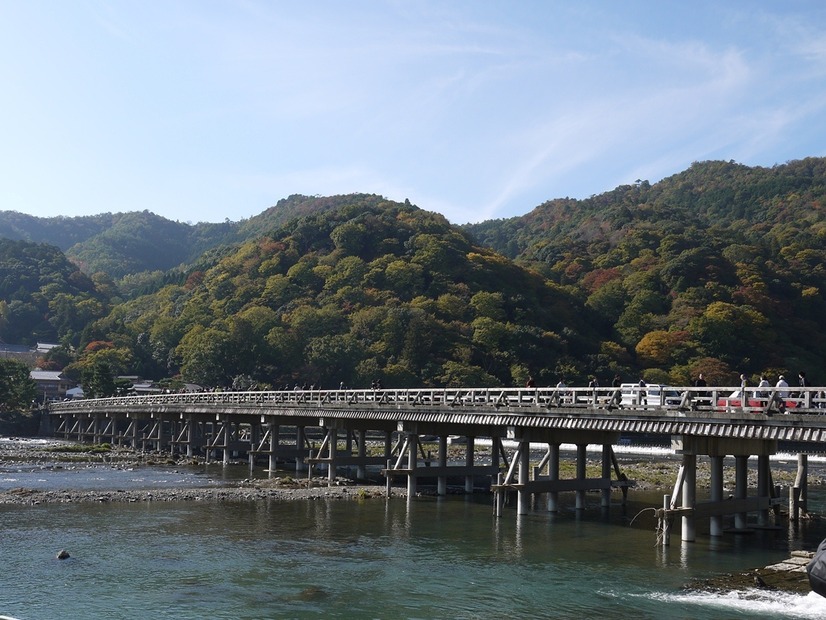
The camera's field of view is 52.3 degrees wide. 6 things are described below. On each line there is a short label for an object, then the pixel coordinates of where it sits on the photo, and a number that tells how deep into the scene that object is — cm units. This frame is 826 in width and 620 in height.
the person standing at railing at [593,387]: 2785
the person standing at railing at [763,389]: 2277
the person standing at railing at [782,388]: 2173
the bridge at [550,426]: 2283
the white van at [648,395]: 2535
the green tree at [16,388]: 8838
